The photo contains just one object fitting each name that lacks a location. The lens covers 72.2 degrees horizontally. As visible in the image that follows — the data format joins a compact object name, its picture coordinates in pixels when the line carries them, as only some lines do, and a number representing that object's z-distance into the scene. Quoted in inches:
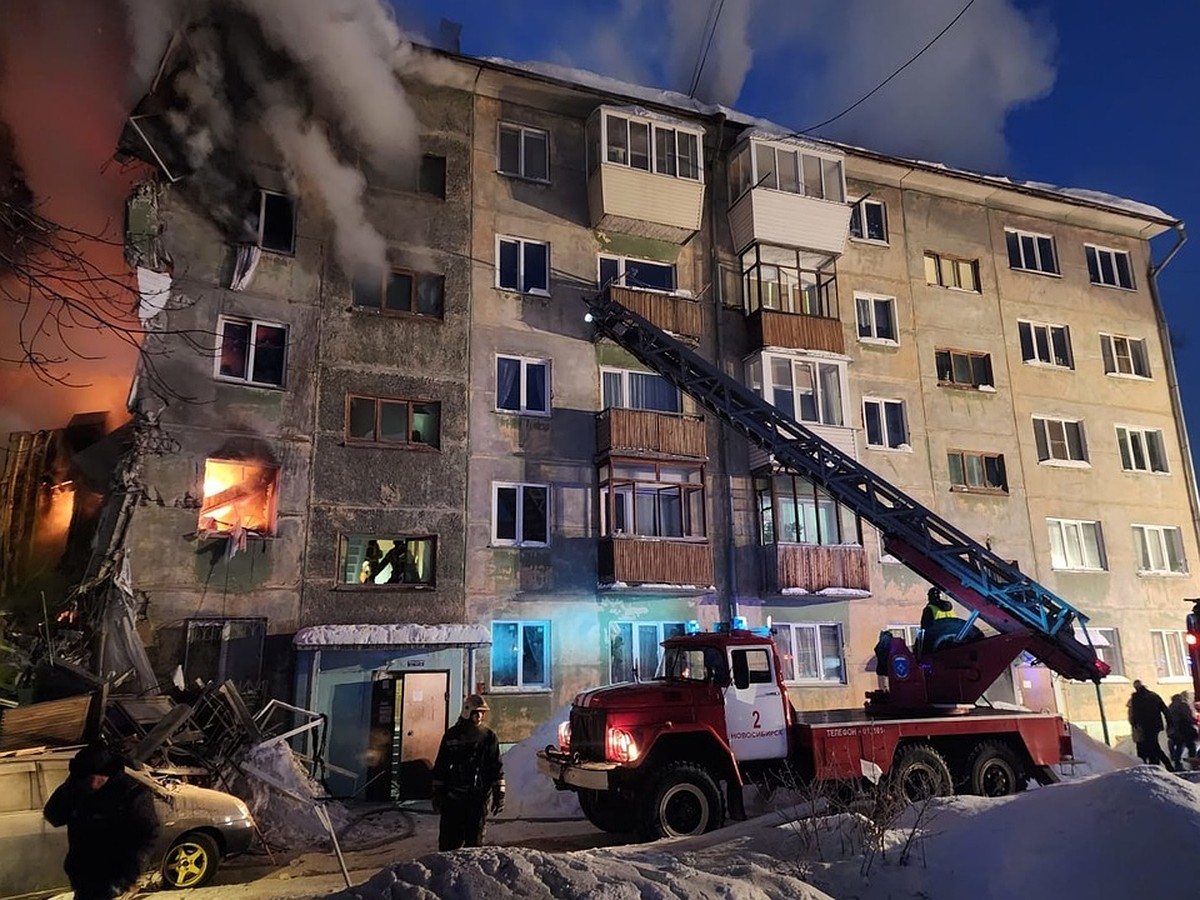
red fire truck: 412.8
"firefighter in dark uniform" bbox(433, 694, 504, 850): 339.9
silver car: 309.1
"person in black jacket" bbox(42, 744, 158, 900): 222.4
